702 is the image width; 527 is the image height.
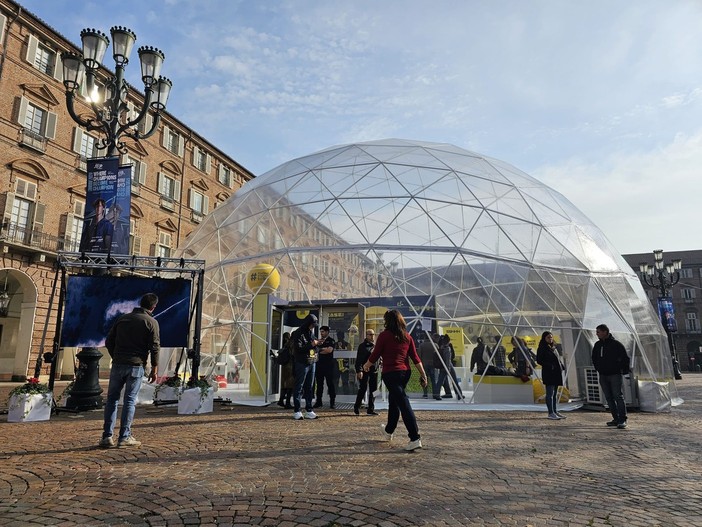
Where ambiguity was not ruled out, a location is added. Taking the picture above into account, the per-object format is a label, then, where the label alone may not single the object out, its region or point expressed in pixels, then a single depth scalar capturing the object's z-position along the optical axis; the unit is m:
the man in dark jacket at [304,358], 7.43
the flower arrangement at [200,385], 8.41
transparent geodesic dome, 10.81
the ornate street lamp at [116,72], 8.98
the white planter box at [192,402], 8.25
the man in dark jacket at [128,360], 5.09
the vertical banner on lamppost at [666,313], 23.80
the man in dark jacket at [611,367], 7.41
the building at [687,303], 56.41
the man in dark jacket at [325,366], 8.70
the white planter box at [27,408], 7.05
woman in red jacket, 5.16
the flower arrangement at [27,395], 7.08
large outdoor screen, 8.80
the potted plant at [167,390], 9.73
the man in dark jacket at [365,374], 7.96
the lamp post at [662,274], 23.95
